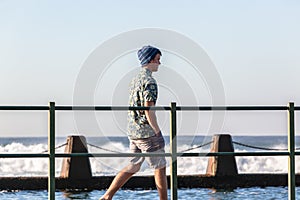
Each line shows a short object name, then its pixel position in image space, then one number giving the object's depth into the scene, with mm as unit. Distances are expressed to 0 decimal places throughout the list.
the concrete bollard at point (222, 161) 21062
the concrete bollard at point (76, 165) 20125
